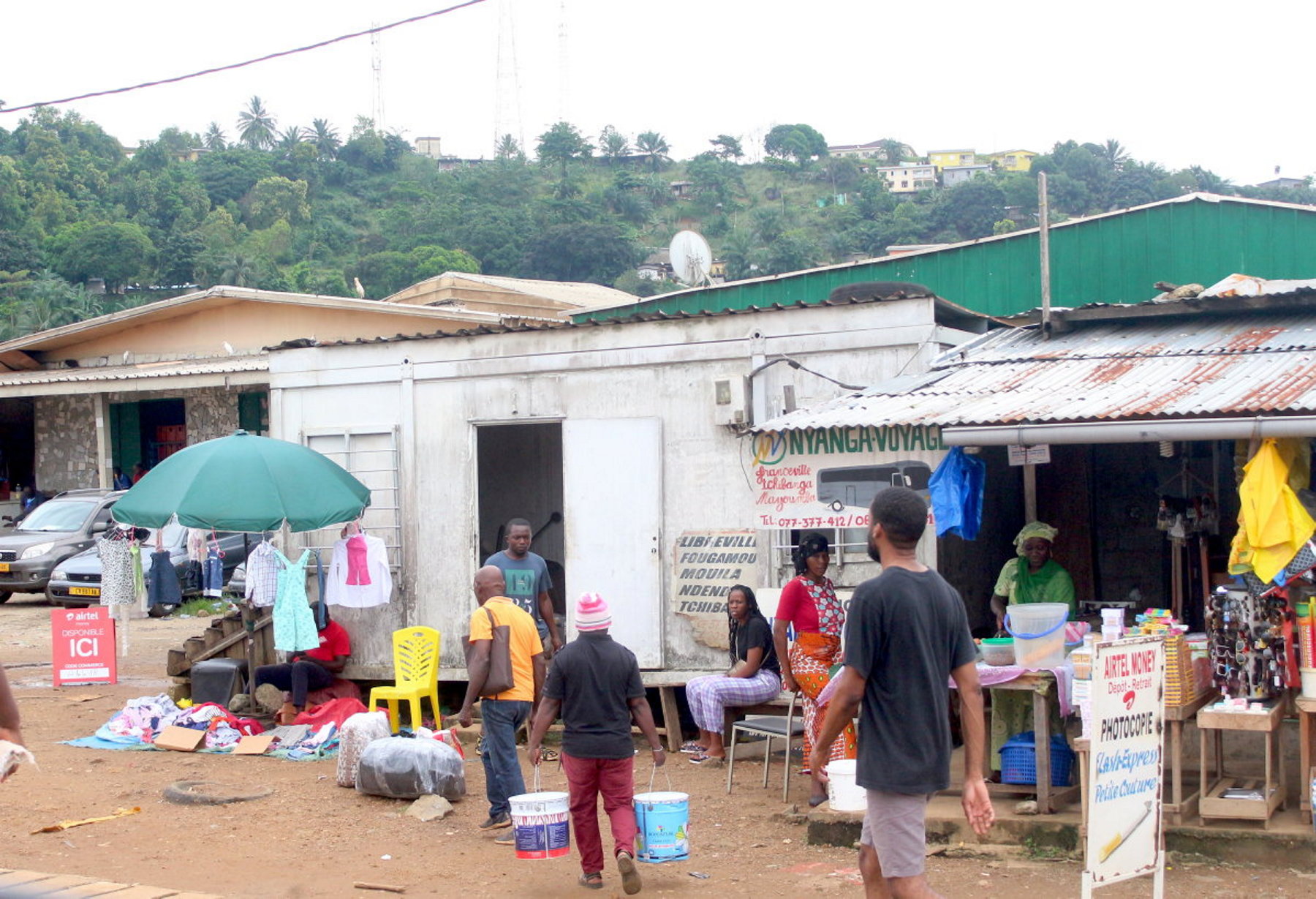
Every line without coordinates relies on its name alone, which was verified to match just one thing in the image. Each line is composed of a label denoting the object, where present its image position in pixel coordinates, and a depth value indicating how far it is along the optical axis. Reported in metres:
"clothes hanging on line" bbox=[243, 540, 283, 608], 11.36
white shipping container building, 10.02
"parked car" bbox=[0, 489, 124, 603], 18.88
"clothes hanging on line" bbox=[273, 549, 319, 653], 11.09
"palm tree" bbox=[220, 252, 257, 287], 53.78
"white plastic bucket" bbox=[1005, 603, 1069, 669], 7.14
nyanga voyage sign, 8.28
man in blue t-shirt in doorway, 10.27
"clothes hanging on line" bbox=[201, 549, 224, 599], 18.03
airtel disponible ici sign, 12.80
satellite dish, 19.58
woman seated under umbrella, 11.23
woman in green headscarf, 8.88
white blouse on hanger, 11.36
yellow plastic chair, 10.77
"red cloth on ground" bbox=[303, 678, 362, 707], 11.45
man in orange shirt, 7.64
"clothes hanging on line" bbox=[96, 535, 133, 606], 14.62
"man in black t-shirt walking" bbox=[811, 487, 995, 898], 4.52
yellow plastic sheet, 6.66
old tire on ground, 8.89
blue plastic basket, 7.41
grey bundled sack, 8.73
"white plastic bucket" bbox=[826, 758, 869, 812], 7.32
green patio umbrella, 10.58
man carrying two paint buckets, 6.60
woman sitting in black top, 9.35
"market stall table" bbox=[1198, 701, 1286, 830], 6.57
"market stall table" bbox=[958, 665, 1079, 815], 7.04
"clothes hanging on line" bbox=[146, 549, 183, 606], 17.69
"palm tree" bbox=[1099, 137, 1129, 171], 67.94
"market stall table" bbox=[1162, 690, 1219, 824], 6.79
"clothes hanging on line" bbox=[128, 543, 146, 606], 14.77
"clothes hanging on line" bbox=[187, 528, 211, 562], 14.33
